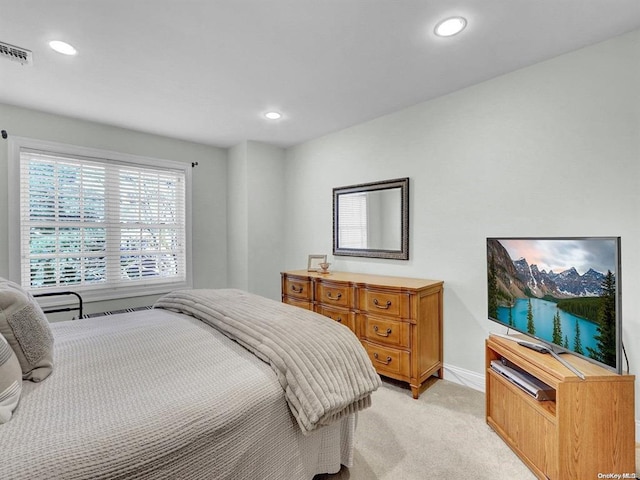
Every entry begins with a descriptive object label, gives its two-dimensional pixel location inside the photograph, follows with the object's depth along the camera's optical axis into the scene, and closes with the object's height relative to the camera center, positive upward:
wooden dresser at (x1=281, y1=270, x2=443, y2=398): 2.43 -0.69
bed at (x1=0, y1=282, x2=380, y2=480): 0.84 -0.54
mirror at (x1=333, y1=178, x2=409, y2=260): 3.01 +0.21
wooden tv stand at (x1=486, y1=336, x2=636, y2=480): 1.43 -0.89
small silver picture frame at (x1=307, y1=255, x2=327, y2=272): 3.49 -0.27
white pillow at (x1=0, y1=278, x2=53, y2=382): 1.12 -0.35
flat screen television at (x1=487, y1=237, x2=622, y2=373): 1.43 -0.30
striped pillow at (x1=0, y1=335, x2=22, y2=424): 0.91 -0.46
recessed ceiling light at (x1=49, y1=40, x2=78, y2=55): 1.94 +1.26
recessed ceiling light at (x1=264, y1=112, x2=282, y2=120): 3.08 +1.28
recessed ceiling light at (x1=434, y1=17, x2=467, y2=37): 1.75 +1.26
